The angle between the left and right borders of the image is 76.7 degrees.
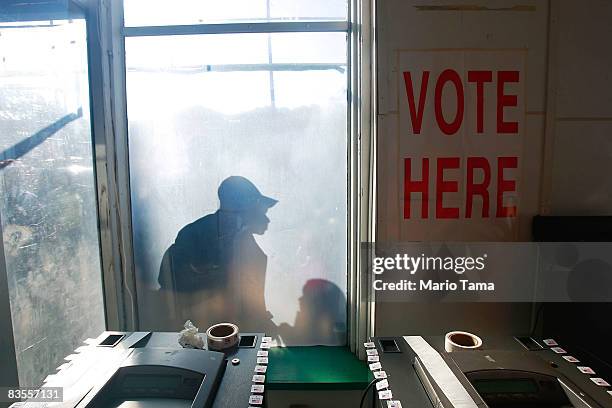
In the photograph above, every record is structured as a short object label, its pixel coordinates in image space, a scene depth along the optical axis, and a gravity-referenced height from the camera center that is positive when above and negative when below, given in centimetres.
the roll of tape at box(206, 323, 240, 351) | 111 -49
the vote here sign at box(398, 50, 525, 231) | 150 +14
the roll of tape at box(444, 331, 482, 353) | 108 -50
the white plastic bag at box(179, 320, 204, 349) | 112 -49
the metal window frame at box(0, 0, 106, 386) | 116 -50
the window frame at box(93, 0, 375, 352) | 159 +10
